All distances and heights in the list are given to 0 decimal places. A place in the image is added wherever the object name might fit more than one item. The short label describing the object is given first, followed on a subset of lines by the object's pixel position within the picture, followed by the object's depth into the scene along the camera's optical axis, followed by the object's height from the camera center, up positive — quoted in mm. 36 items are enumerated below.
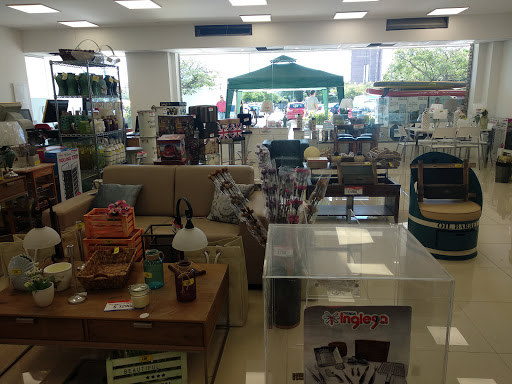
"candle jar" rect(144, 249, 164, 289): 2354 -946
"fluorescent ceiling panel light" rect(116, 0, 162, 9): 7122 +1842
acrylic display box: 1434 -773
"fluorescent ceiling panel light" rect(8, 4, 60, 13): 7218 +1835
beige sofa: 3875 -814
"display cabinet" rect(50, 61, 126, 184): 5797 -169
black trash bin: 7262 -1274
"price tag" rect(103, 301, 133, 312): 2133 -1049
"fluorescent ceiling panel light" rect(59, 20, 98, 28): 8844 +1861
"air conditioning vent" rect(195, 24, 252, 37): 9375 +1745
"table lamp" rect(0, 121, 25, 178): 4152 -316
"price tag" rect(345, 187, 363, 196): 4738 -1006
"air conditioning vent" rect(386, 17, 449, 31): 8969 +1751
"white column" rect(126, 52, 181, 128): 10016 +714
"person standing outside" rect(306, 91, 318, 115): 9570 +26
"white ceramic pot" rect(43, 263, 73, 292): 2328 -954
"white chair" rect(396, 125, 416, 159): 8922 -836
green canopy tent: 9031 +574
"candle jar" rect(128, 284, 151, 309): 2133 -992
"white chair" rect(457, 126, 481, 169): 7980 -745
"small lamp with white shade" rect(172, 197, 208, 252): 2084 -683
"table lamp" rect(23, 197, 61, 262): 2209 -703
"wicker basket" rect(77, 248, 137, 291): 2322 -978
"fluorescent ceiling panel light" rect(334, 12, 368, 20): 8438 +1875
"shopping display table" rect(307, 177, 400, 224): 4738 -1149
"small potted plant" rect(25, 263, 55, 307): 2158 -957
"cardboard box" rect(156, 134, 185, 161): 4293 -438
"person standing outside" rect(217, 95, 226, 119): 10961 -11
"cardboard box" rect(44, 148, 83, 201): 5289 -836
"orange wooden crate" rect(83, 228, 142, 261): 2875 -964
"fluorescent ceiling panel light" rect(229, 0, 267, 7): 7202 +1835
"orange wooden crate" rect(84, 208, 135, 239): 2881 -841
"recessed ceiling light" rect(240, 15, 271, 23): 8505 +1857
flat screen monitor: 6945 -78
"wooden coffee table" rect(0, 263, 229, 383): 2068 -1118
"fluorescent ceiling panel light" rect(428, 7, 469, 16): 8188 +1863
